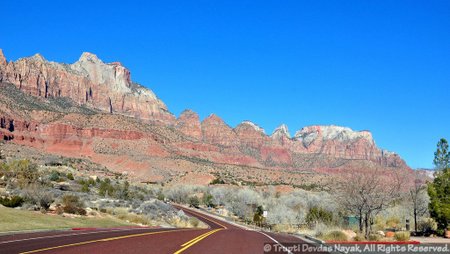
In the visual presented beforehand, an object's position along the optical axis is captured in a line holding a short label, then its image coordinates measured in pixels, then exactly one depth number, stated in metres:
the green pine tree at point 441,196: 31.86
